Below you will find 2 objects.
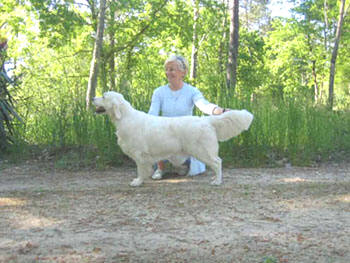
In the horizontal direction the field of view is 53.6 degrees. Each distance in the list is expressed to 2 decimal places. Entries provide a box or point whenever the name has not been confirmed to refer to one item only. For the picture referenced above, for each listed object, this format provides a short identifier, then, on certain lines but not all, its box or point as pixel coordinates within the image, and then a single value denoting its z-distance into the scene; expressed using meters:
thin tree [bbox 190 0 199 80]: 12.24
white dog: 4.03
